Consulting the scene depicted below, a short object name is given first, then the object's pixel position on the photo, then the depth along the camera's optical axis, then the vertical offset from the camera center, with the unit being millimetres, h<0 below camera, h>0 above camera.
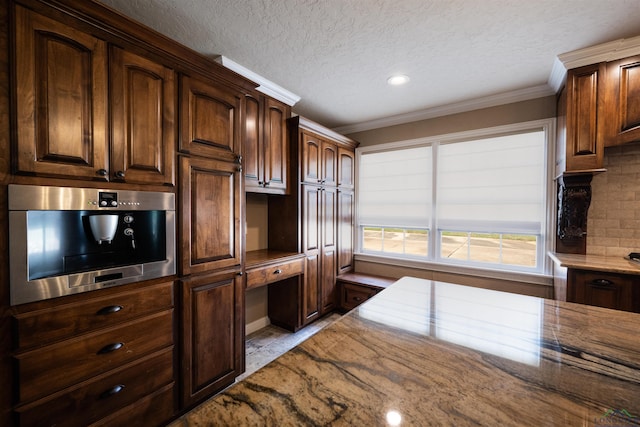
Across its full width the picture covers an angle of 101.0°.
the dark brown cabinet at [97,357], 1179 -747
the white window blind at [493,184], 2764 +296
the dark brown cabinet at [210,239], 1723 -200
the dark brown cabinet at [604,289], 1828 -570
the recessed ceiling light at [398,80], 2443 +1246
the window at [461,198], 2785 +147
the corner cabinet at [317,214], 2905 -40
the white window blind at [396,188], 3396 +307
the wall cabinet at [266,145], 2426 +639
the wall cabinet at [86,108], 1157 +519
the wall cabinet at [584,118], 2111 +758
